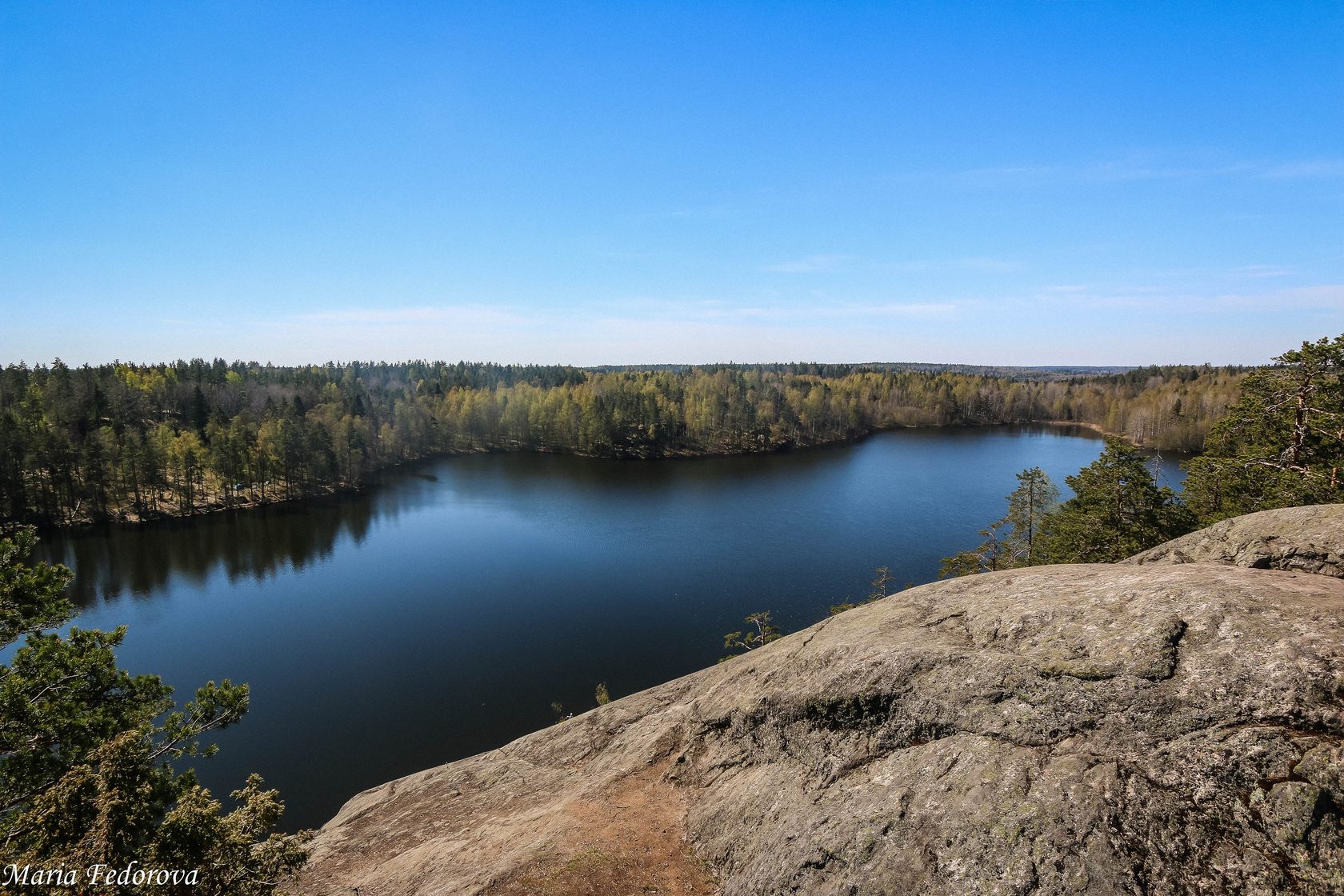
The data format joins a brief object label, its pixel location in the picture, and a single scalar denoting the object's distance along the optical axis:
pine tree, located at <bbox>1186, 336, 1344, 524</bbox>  17.77
